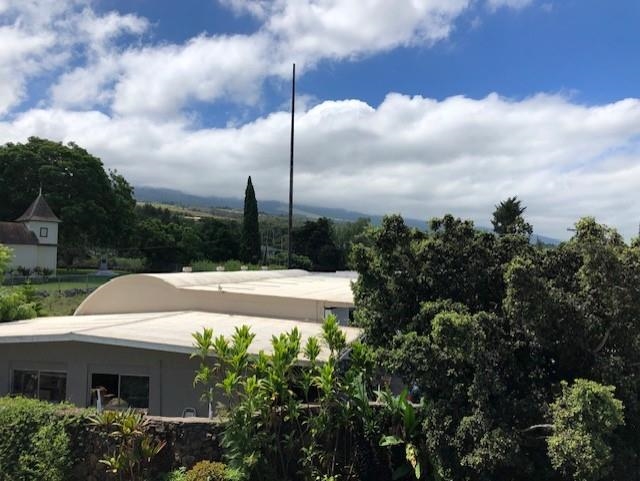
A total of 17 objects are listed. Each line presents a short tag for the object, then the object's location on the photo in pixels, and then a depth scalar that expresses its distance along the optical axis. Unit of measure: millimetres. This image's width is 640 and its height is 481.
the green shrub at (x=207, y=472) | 9289
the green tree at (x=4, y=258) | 19766
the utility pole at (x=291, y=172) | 32344
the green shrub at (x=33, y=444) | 9680
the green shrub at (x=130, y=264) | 64438
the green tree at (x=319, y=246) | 69062
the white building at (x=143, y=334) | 13141
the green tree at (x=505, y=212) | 39469
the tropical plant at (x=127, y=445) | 9523
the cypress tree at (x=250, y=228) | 63312
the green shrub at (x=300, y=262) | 59797
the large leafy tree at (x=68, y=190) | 58125
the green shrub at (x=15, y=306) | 17203
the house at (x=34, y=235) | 54125
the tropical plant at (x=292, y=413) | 9266
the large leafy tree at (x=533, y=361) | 7449
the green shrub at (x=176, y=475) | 9477
